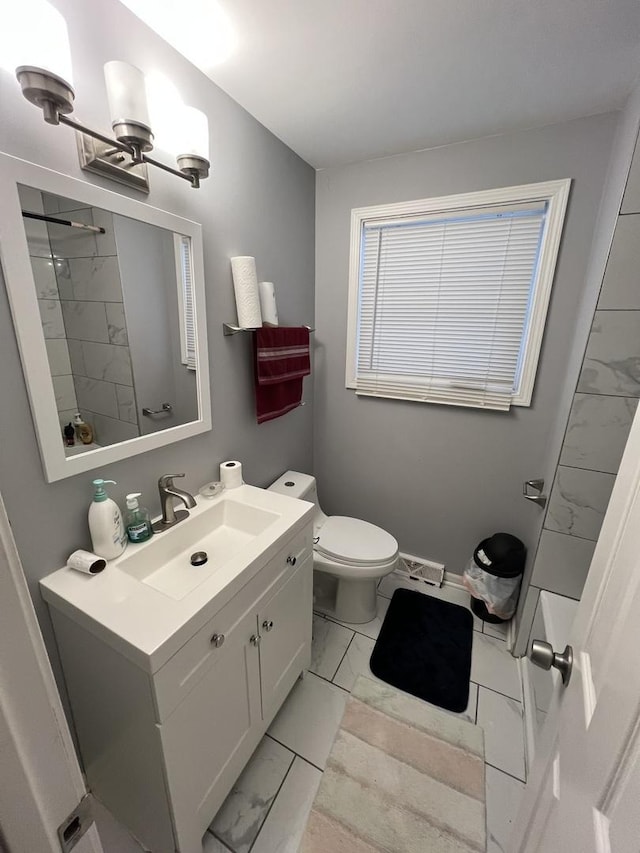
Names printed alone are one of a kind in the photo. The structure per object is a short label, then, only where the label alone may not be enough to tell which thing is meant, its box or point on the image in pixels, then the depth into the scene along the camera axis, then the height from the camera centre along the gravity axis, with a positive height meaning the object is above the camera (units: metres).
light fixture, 0.71 +0.49
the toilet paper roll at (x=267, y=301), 1.53 +0.11
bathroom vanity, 0.83 -0.88
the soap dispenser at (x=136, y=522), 1.11 -0.62
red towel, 1.55 -0.18
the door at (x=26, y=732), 0.37 -0.45
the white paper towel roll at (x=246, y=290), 1.38 +0.14
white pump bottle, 1.00 -0.56
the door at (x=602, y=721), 0.41 -0.51
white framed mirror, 0.84 +0.02
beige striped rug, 1.09 -1.53
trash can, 1.78 -1.20
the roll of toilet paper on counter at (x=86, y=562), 0.96 -0.64
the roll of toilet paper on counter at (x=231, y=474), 1.48 -0.61
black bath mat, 1.55 -1.53
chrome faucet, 1.21 -0.59
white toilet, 1.71 -1.09
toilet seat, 1.73 -1.07
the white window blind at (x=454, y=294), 1.59 +0.19
